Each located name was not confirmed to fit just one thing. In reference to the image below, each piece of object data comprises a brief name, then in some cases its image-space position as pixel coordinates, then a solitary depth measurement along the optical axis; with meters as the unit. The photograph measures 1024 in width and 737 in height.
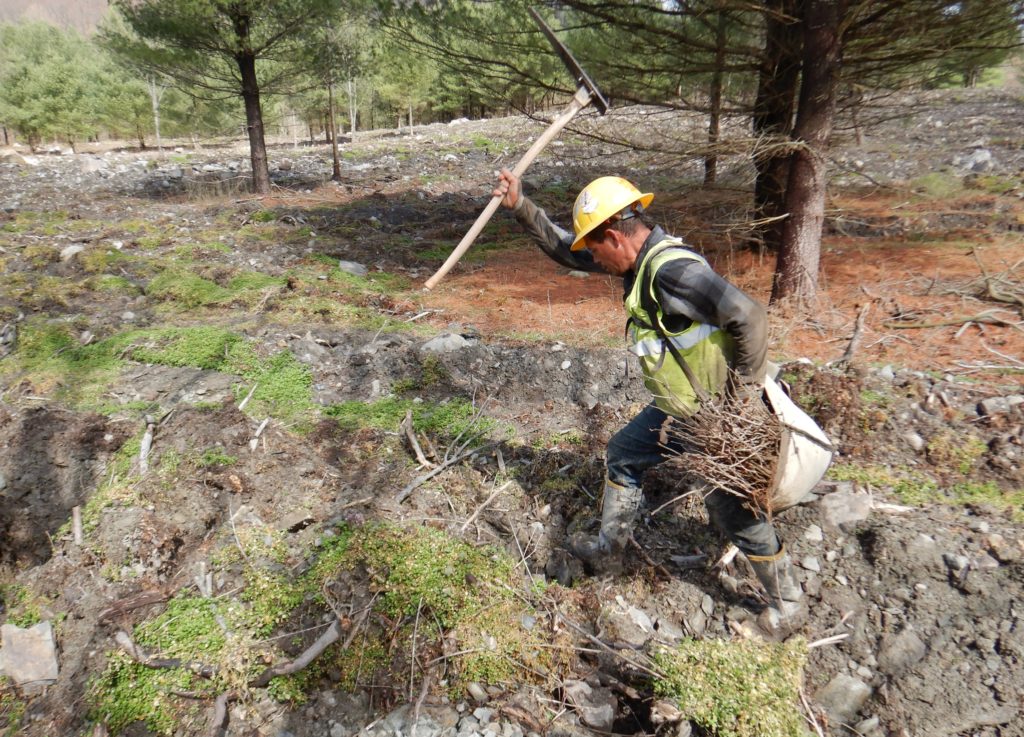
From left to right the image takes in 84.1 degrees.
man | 2.12
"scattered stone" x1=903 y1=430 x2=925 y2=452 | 3.56
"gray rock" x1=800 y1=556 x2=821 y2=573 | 2.83
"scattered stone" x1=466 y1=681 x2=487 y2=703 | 2.34
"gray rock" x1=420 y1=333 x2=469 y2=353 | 5.16
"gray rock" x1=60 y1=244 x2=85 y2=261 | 8.05
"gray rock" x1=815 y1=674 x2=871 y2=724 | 2.29
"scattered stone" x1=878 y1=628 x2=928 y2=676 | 2.36
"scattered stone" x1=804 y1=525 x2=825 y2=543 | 2.98
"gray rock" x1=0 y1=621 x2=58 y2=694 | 2.42
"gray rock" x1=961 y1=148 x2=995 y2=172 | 10.80
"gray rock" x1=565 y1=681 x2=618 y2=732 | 2.26
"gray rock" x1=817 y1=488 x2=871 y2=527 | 3.01
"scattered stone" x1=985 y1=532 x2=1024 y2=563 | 2.63
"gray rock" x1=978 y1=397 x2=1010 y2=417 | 3.66
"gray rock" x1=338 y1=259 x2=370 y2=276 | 7.95
